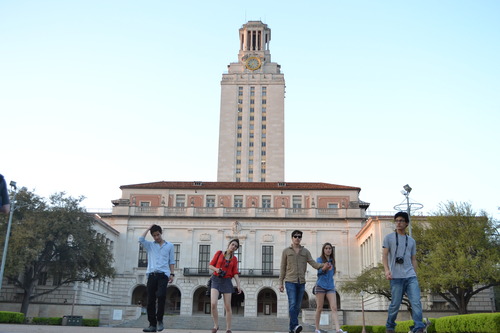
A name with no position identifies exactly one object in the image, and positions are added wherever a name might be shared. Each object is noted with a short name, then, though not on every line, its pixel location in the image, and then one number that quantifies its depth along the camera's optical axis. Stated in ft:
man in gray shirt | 30.48
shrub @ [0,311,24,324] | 108.13
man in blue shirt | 38.45
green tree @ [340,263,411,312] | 133.49
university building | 190.19
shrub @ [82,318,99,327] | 139.44
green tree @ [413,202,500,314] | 115.03
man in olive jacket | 39.09
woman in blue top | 40.63
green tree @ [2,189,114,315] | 127.75
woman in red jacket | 40.70
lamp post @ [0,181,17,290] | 106.32
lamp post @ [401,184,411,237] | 93.09
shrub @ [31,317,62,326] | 131.75
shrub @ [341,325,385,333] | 130.76
